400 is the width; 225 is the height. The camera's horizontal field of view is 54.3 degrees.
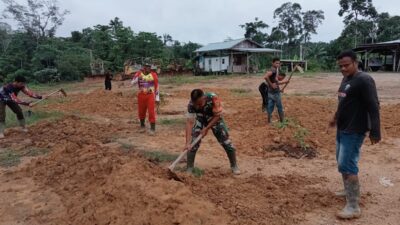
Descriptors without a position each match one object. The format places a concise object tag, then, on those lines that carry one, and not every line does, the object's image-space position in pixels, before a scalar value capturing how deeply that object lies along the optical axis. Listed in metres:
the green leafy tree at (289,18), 48.69
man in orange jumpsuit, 7.87
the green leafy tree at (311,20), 49.39
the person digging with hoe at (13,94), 8.12
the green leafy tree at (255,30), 46.14
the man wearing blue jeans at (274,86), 7.83
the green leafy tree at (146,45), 35.38
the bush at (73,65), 30.20
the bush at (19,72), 29.11
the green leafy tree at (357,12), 40.44
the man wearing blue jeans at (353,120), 3.49
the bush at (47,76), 29.73
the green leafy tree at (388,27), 39.75
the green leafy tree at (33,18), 34.72
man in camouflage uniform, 4.65
